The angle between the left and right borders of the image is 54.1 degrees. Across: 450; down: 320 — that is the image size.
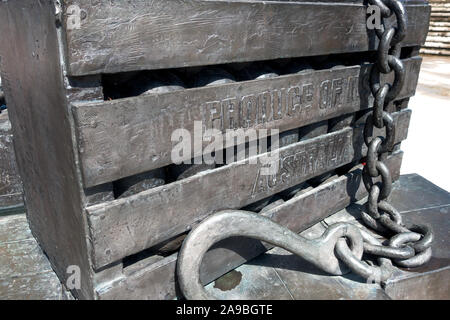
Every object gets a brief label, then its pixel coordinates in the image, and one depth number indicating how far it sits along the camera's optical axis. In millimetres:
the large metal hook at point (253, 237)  616
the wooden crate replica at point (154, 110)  506
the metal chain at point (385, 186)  747
